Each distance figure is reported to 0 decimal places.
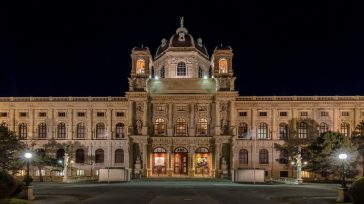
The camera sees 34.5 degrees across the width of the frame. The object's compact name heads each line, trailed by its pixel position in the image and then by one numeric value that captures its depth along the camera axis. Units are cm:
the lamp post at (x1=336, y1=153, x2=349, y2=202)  4416
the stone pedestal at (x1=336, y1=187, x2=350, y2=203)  4409
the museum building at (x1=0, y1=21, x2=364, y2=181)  9888
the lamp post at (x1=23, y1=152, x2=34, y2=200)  4629
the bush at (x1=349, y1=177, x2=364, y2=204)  3578
